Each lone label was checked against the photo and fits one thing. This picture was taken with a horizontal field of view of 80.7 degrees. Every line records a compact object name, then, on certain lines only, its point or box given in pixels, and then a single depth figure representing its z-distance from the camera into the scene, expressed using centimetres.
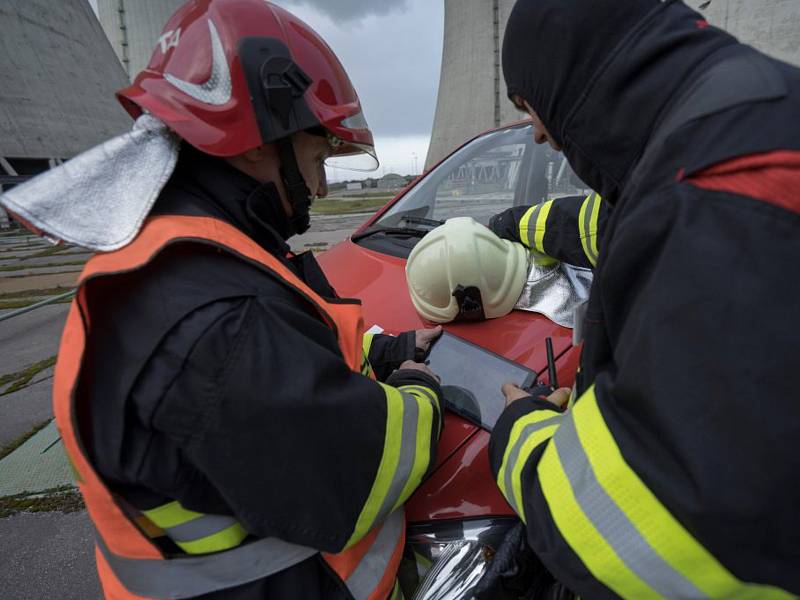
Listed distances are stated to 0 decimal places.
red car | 110
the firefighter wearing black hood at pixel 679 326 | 56
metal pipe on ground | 375
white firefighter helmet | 149
